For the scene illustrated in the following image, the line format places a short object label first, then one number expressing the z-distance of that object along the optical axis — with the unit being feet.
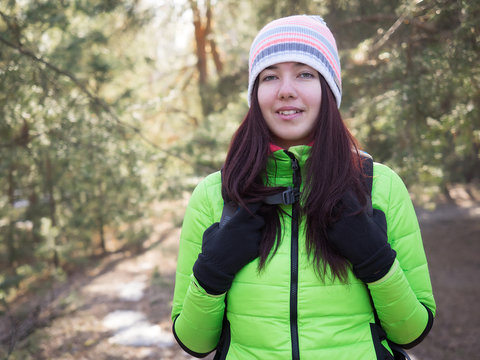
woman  4.84
